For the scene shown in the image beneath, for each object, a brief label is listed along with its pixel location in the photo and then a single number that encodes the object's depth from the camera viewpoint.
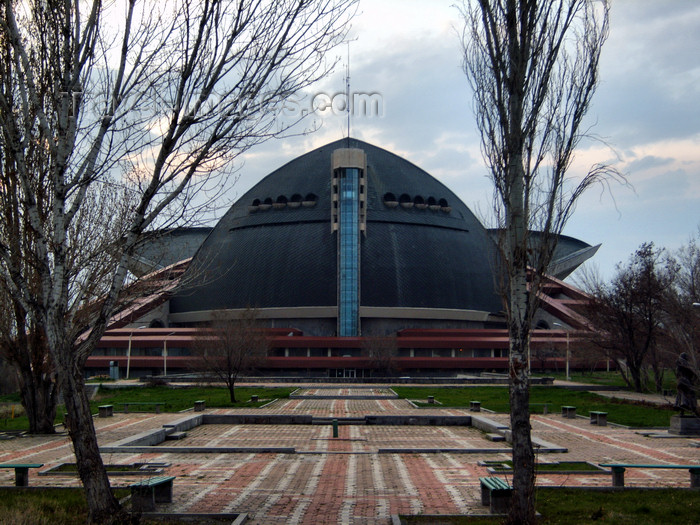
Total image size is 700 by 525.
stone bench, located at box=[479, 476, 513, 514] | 11.37
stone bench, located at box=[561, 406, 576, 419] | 28.66
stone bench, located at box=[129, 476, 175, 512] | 11.47
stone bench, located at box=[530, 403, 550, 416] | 30.79
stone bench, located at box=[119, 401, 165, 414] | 31.48
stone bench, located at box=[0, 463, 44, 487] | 13.68
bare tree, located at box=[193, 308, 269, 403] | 38.41
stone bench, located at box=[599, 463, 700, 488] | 13.59
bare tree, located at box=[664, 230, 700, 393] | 19.25
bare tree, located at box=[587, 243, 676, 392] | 43.91
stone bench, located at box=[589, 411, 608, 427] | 26.00
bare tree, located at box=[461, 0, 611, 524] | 10.73
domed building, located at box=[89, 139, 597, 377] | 78.25
